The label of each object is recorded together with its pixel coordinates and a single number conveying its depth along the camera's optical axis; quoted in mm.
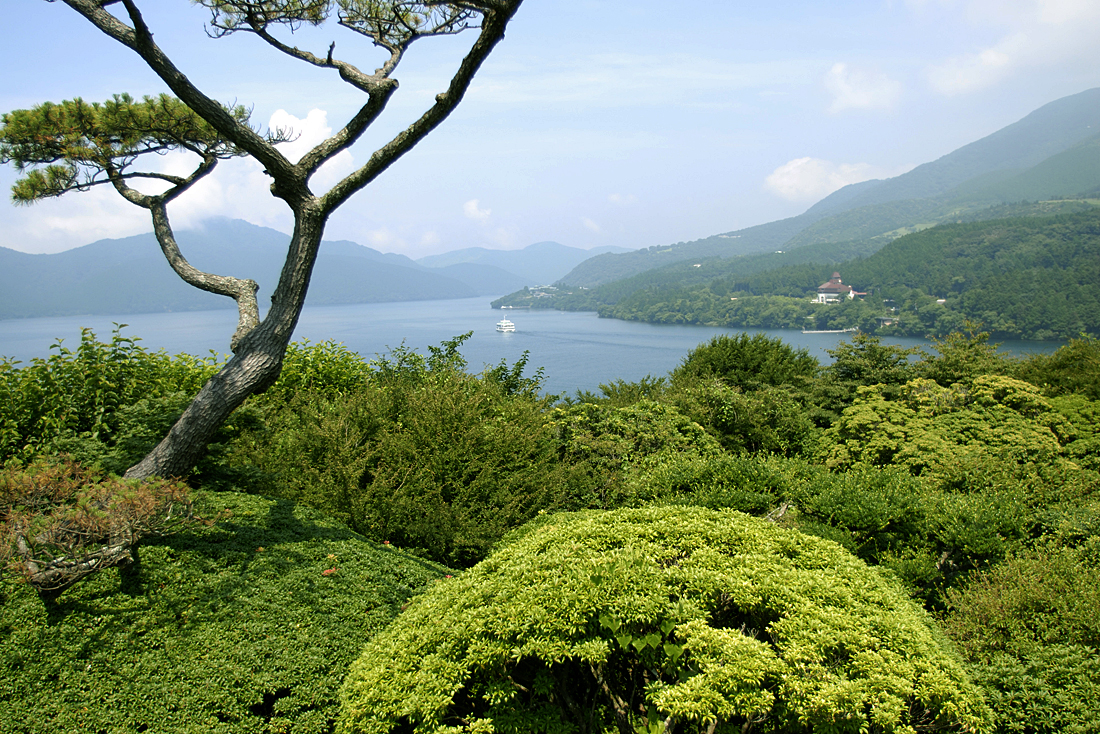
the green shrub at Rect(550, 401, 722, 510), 6102
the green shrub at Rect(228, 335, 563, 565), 5016
